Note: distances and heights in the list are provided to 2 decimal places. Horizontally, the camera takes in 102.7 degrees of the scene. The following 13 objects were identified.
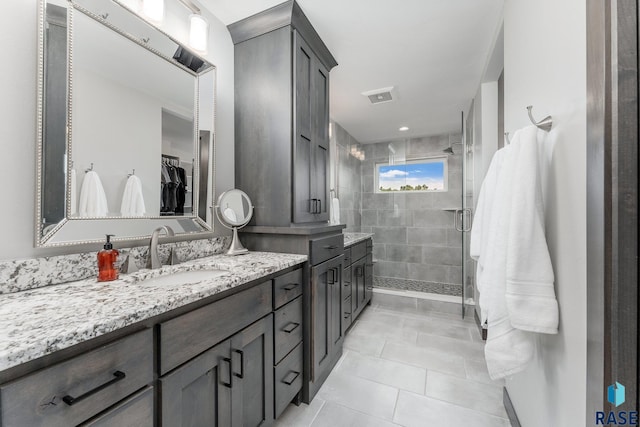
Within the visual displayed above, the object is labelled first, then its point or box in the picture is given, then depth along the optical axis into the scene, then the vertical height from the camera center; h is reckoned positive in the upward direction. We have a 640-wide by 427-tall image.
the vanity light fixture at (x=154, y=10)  1.26 +1.01
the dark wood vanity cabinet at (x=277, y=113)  1.64 +0.67
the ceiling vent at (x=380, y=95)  2.56 +1.22
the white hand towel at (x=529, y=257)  0.88 -0.16
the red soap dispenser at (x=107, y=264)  1.00 -0.20
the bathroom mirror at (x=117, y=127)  0.97 +0.40
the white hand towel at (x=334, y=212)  3.24 +0.01
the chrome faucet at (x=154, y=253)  1.22 -0.19
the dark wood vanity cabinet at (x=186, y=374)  0.55 -0.48
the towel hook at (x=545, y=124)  0.94 +0.33
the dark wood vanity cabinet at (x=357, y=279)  2.49 -0.75
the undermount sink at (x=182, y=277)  1.16 -0.32
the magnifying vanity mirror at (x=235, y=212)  1.62 +0.00
